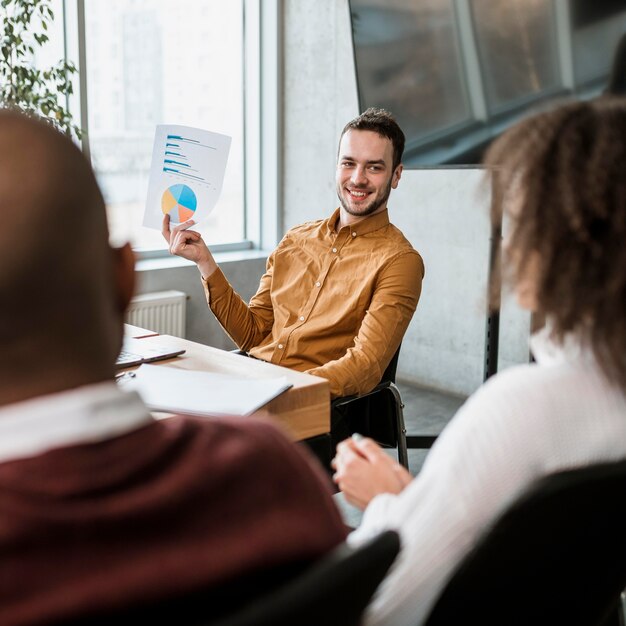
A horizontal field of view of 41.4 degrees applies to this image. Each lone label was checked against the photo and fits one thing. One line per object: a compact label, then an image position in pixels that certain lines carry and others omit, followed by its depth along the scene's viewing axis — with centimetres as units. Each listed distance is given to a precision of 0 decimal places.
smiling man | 239
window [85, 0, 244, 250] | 452
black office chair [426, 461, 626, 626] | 81
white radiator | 441
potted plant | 349
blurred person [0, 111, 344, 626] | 57
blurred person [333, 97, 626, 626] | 90
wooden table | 170
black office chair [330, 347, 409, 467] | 233
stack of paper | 157
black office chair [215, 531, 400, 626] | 58
